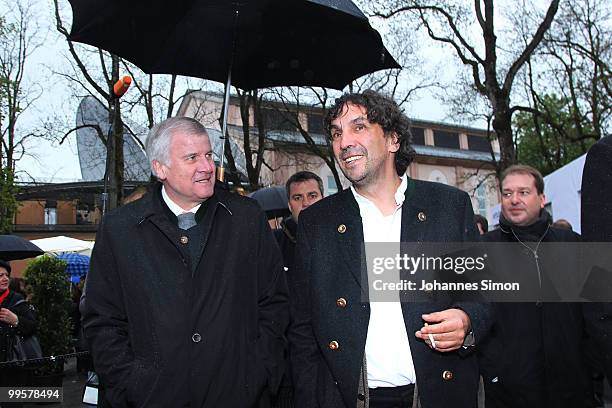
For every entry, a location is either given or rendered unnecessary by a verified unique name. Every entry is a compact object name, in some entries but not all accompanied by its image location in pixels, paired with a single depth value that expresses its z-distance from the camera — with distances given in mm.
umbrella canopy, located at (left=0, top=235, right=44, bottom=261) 7715
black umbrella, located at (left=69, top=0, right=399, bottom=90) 3443
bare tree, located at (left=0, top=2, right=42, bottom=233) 20031
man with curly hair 2490
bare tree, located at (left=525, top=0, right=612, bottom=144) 18703
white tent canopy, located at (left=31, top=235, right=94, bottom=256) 17250
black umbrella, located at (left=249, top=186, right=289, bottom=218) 7406
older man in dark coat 2637
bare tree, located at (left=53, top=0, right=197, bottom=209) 19000
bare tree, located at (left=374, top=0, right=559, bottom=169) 15266
